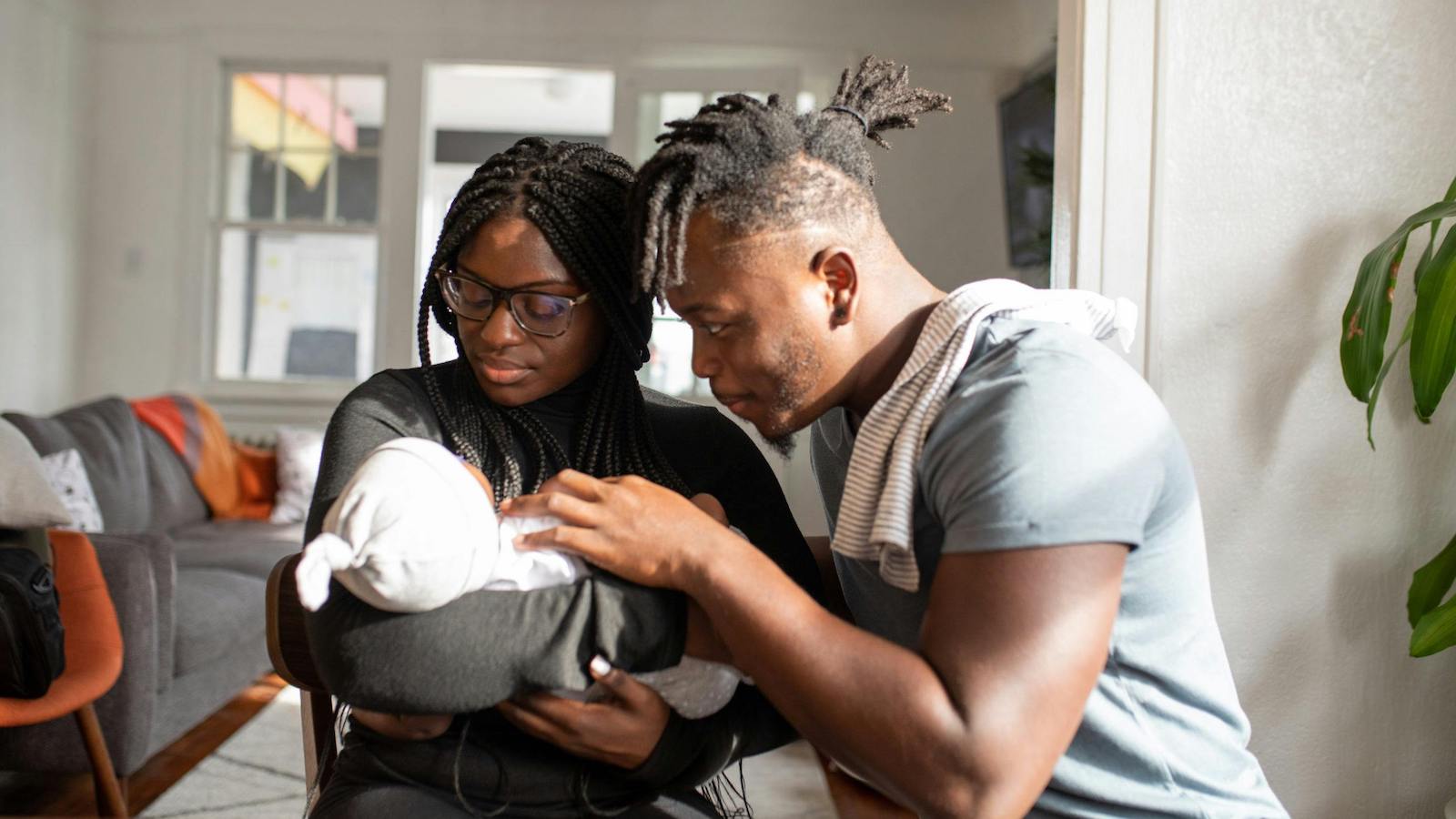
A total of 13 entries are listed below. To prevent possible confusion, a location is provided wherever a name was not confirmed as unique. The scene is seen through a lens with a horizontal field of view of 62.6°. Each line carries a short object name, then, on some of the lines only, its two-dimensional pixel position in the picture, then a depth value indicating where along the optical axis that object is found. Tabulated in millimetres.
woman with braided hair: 980
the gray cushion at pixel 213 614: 3305
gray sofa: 2887
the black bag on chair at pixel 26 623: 2311
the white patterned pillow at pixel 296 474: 5098
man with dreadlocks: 892
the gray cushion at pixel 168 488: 4637
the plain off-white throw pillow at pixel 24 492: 2455
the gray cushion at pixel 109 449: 3924
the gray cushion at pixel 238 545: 4066
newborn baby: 892
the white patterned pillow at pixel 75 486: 3732
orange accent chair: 2613
